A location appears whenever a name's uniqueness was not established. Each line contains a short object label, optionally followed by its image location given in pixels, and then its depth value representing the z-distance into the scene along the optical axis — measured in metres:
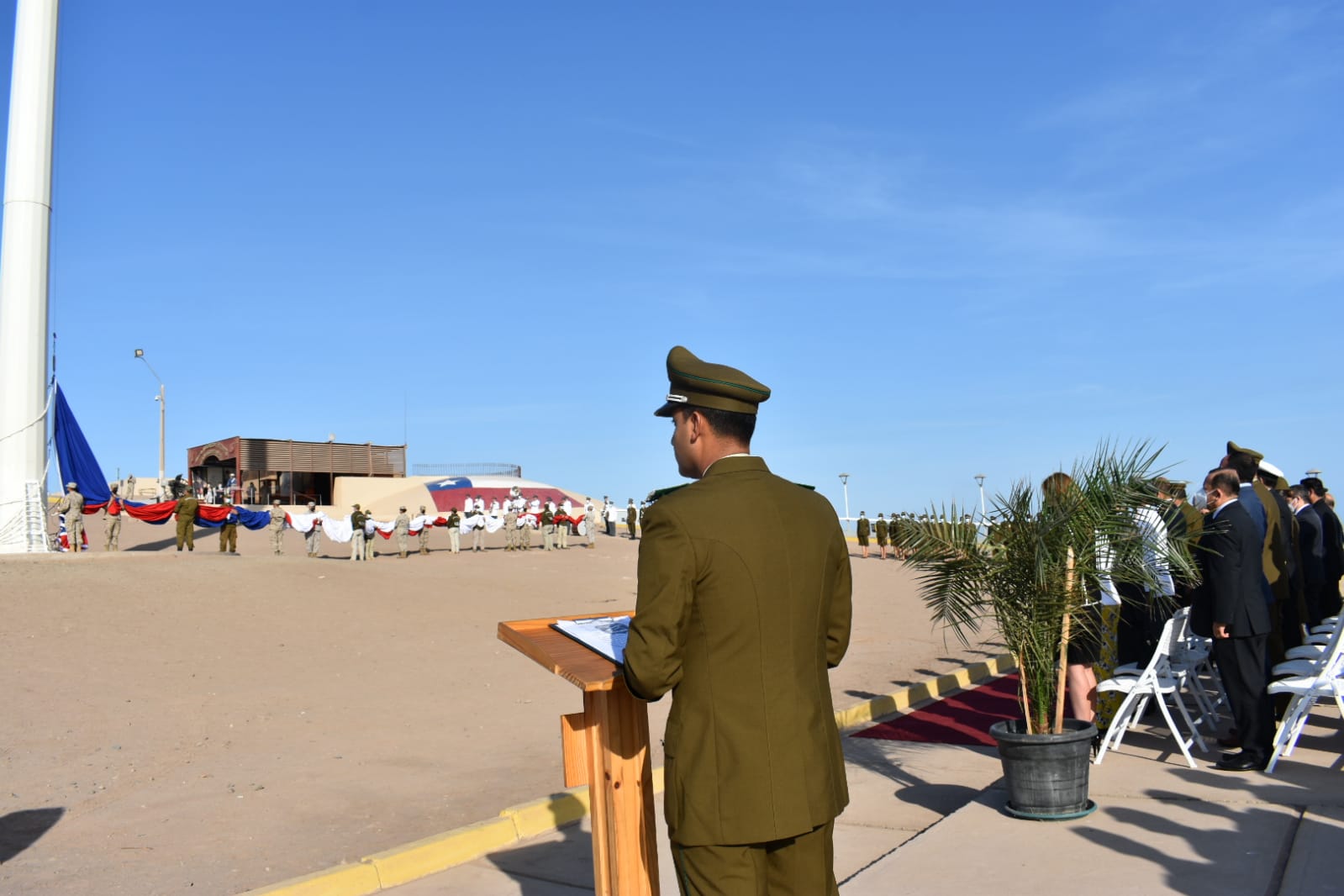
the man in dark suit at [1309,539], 10.21
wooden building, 52.59
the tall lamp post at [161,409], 43.47
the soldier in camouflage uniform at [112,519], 27.22
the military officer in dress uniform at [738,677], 2.87
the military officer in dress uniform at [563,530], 36.88
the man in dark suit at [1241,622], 6.86
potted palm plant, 6.00
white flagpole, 23.61
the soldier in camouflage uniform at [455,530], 33.59
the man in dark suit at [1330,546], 10.55
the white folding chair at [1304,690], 6.46
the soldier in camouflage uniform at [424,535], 32.40
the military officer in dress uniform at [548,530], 36.12
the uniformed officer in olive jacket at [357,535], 28.95
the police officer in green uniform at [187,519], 28.02
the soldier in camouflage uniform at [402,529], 30.89
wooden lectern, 3.54
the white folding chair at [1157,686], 7.16
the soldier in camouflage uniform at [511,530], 35.72
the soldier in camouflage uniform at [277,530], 29.58
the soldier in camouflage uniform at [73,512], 25.34
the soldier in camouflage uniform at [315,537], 29.17
